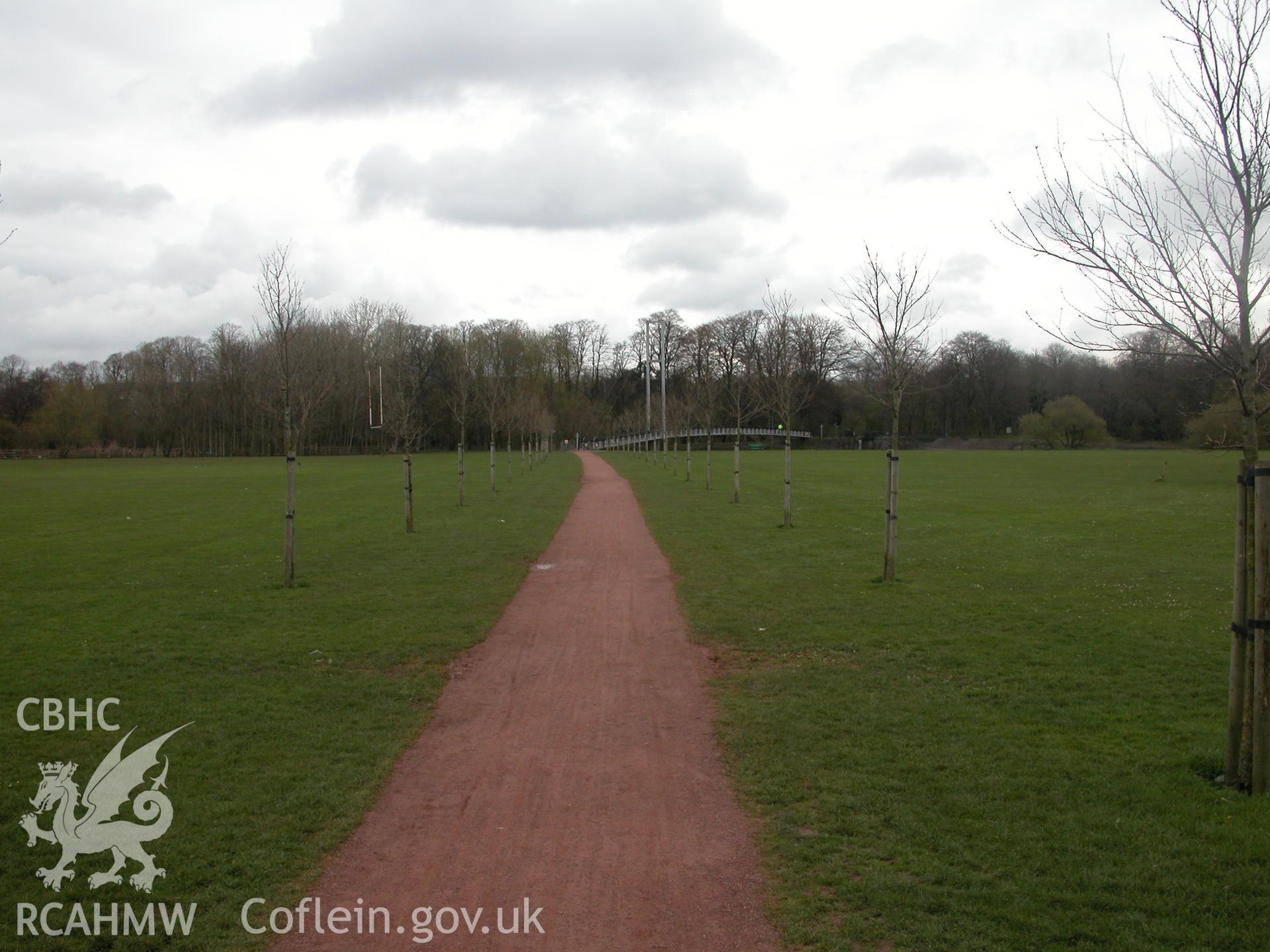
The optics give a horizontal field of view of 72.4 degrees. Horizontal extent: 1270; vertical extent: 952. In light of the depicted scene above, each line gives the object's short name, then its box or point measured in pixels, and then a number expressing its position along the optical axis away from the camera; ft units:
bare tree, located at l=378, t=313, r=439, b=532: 78.95
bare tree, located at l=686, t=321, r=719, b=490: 134.10
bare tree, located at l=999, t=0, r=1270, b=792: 17.51
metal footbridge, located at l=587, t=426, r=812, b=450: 273.13
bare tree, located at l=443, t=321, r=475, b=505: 114.56
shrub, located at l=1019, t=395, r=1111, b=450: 287.07
